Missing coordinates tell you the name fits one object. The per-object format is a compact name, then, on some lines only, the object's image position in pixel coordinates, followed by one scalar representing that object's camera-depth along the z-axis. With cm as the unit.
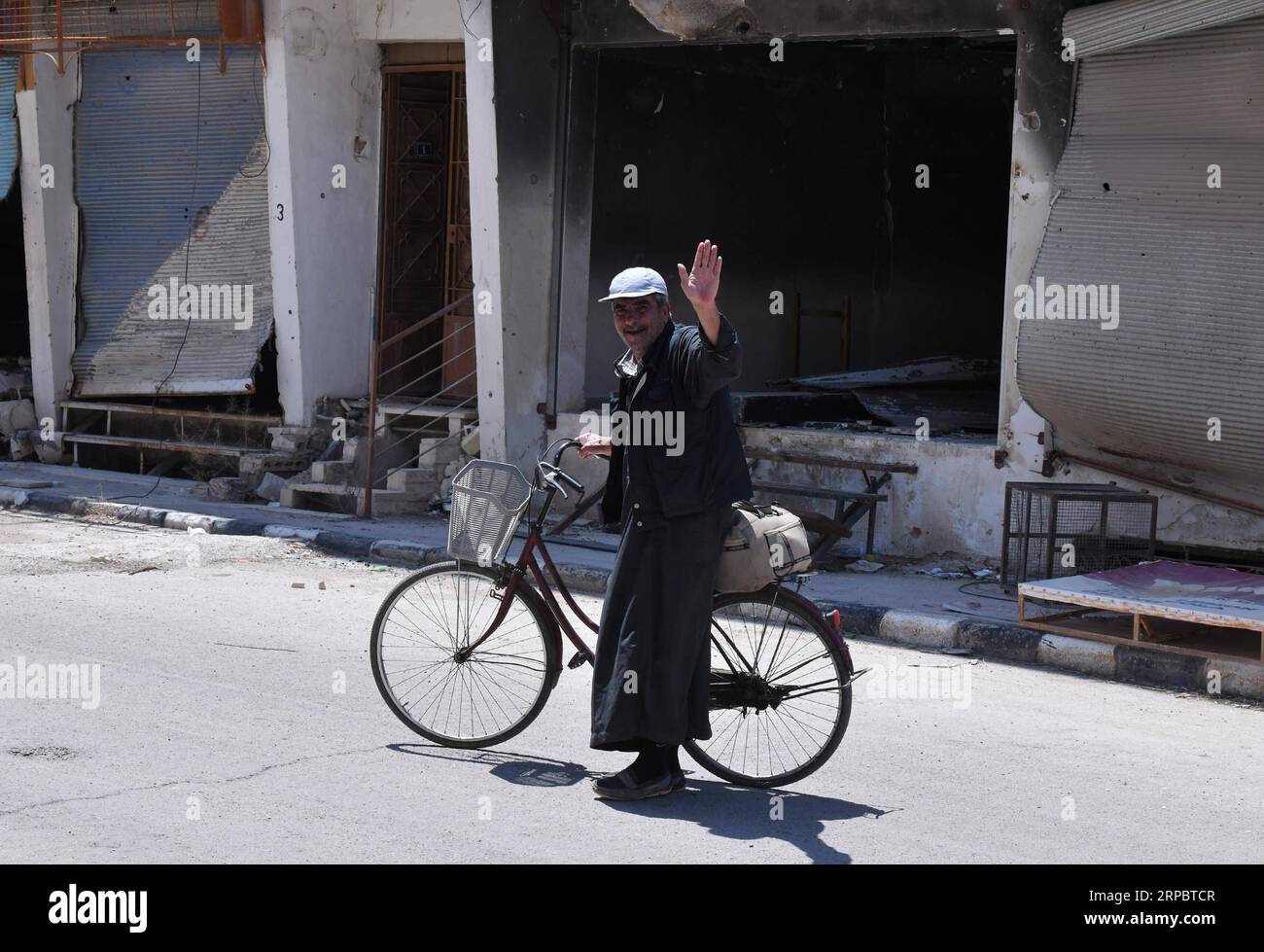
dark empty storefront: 1440
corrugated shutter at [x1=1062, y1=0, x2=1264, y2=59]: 901
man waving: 554
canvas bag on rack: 564
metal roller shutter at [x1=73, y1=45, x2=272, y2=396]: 1529
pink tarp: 791
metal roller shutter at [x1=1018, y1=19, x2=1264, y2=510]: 916
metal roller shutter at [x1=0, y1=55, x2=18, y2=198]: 1629
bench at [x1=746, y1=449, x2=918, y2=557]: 1070
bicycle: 580
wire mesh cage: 941
